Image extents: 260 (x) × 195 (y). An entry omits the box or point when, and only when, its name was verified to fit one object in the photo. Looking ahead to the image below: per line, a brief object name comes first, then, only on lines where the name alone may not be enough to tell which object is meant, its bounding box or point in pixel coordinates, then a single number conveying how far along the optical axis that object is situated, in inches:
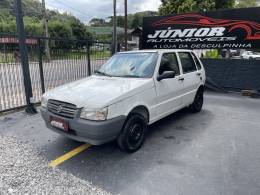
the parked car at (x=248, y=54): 1010.0
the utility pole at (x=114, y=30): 363.6
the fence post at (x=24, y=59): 206.5
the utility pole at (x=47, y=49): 249.8
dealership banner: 316.8
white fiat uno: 126.2
